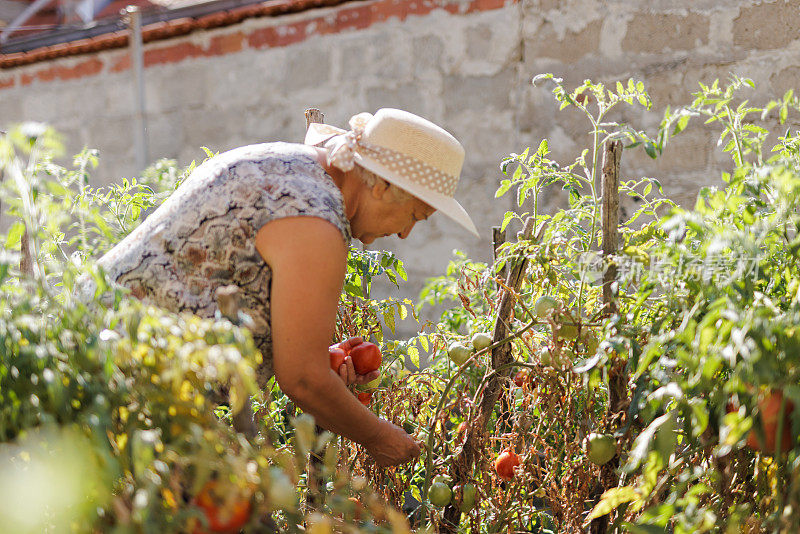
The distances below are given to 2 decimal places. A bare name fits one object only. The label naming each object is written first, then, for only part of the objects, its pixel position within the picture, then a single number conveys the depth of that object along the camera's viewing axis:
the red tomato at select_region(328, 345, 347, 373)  1.92
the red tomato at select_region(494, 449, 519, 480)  1.85
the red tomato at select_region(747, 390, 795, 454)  1.06
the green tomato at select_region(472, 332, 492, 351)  1.83
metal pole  4.27
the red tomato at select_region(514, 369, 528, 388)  1.83
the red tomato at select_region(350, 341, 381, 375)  1.96
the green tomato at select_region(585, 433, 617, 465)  1.60
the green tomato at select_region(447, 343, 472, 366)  1.88
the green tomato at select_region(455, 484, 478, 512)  1.82
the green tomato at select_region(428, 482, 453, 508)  1.79
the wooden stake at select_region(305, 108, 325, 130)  2.33
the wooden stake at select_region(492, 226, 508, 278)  2.12
